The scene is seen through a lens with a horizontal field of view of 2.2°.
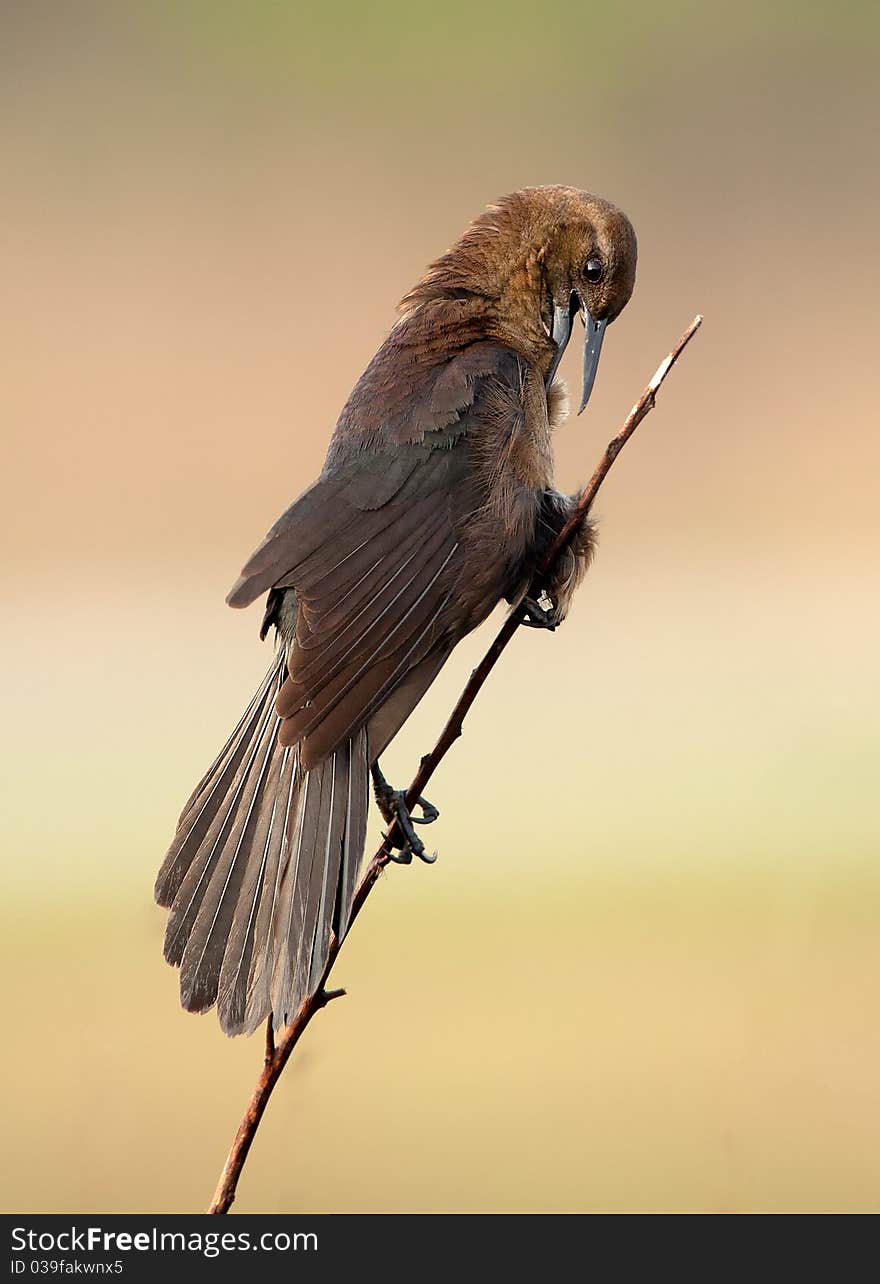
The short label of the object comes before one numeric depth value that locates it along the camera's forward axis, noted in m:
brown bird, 6.16
